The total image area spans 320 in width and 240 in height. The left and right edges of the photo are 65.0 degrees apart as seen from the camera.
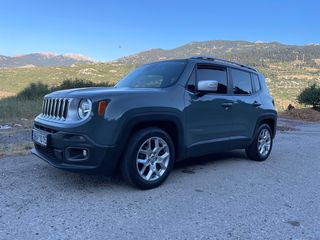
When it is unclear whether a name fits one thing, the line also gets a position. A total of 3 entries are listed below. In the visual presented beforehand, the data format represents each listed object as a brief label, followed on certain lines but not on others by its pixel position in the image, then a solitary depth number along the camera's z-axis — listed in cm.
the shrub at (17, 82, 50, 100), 1651
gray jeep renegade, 312
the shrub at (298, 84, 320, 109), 1865
